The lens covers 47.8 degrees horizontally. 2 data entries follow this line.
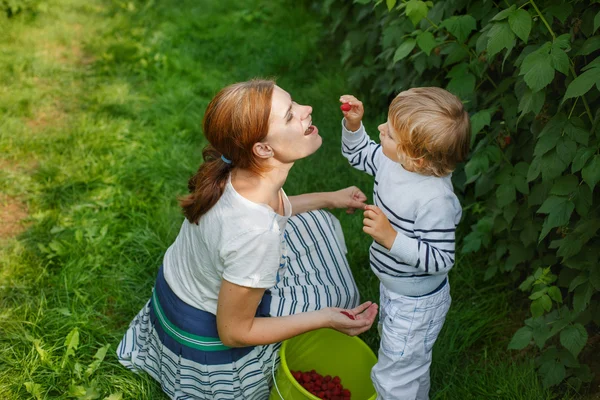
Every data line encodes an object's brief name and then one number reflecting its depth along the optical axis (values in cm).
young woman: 208
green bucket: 253
